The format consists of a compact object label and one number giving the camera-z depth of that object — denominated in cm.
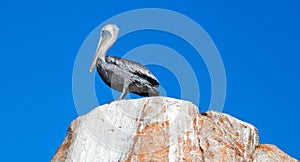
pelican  1695
